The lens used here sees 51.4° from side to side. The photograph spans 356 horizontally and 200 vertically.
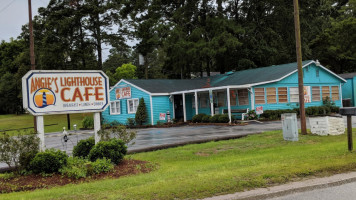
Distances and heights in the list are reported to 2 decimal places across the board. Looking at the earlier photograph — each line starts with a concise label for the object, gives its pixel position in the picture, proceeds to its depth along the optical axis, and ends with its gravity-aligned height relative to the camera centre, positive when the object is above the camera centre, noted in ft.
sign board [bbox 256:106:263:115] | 88.28 -1.51
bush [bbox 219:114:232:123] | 86.71 -3.02
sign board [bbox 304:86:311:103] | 99.99 +1.89
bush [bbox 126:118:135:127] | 106.85 -3.59
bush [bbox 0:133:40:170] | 28.60 -2.65
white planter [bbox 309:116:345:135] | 49.24 -3.36
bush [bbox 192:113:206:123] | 96.32 -3.01
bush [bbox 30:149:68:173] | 29.37 -3.89
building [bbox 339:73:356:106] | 123.54 +3.88
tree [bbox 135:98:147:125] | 103.19 -1.13
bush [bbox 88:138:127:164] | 32.14 -3.52
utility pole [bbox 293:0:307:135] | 50.98 +5.06
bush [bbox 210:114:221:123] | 89.26 -2.99
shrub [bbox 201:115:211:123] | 92.78 -3.01
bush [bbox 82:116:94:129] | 112.27 -3.48
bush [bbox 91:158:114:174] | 30.18 -4.53
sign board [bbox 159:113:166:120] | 101.71 -2.15
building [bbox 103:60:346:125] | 93.31 +3.54
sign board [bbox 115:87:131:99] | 109.98 +5.27
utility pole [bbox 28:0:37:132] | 67.20 +13.94
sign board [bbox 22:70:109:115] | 32.76 +1.97
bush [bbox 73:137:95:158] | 35.42 -3.54
